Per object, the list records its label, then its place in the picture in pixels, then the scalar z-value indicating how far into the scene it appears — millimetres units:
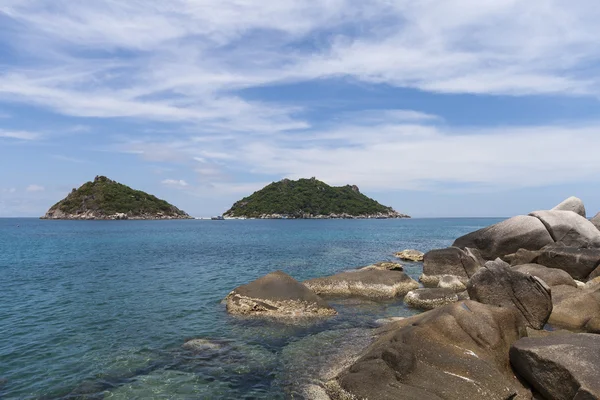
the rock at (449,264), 27750
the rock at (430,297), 21375
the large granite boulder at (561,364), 9039
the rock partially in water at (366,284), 24547
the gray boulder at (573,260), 24984
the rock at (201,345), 15086
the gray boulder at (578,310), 15742
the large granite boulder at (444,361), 10227
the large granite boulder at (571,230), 31750
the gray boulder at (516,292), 15141
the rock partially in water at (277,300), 19812
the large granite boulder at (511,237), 32562
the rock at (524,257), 27462
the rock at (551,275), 20594
